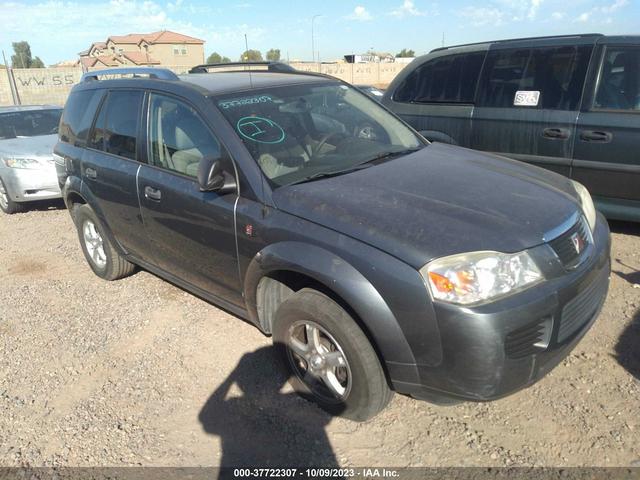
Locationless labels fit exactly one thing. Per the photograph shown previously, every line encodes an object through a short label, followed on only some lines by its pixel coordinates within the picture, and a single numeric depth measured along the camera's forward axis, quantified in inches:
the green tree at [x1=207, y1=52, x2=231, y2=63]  3097.9
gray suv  87.2
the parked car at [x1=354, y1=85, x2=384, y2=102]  464.3
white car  285.6
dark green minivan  177.5
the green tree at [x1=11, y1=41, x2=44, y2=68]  3380.9
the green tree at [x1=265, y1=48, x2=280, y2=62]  3216.0
